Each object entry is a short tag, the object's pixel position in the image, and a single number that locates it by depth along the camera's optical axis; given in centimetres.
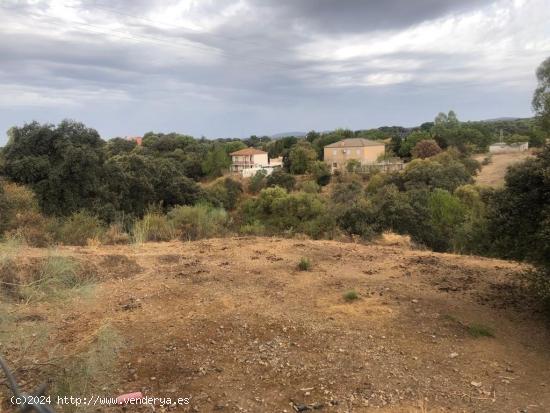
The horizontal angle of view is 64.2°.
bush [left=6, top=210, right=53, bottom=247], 859
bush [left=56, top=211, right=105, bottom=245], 942
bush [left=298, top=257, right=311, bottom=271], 675
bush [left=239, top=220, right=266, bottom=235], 1417
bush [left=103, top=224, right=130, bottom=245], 939
